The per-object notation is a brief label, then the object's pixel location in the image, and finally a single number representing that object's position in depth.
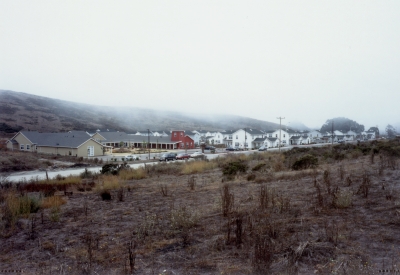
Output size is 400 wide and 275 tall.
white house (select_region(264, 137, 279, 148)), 74.29
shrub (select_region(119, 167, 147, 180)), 20.56
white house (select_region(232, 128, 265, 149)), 75.38
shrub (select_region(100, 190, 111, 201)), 11.78
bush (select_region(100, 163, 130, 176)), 23.03
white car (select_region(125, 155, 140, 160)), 43.48
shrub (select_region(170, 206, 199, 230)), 6.58
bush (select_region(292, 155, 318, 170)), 18.53
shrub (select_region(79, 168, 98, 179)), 22.92
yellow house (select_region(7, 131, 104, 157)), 49.34
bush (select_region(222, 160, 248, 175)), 17.75
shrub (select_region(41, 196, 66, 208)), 10.43
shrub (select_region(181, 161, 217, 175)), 22.56
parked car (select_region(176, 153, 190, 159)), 44.32
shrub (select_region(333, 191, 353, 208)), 7.39
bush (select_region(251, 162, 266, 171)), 18.74
